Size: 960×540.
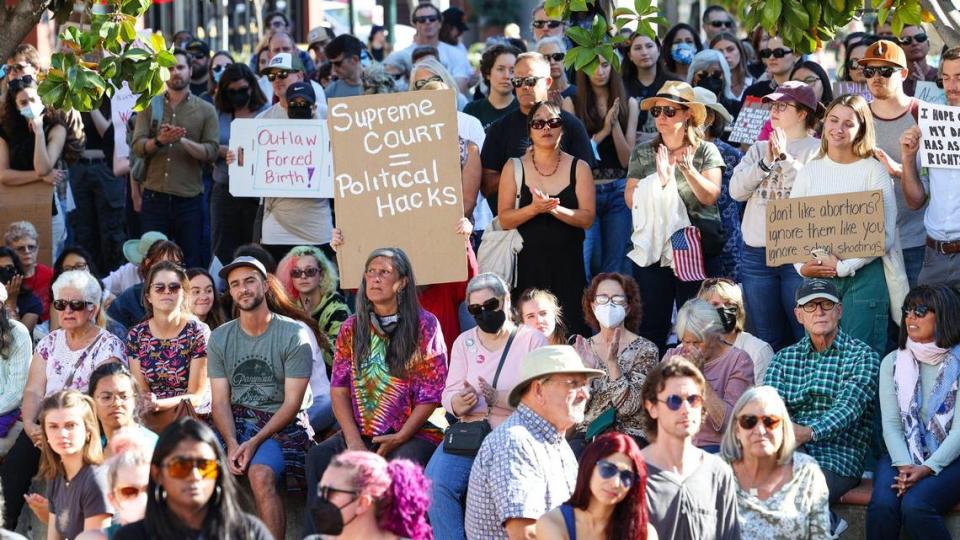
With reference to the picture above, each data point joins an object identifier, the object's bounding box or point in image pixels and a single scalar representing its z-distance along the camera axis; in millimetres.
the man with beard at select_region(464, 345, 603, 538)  15358
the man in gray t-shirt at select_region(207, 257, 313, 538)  18877
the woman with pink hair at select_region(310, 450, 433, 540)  12754
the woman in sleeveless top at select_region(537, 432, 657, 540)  13415
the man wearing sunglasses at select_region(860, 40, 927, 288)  19837
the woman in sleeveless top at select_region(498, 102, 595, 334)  20542
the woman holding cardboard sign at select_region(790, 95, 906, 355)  18967
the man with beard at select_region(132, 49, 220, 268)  25914
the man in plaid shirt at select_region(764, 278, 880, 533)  17361
